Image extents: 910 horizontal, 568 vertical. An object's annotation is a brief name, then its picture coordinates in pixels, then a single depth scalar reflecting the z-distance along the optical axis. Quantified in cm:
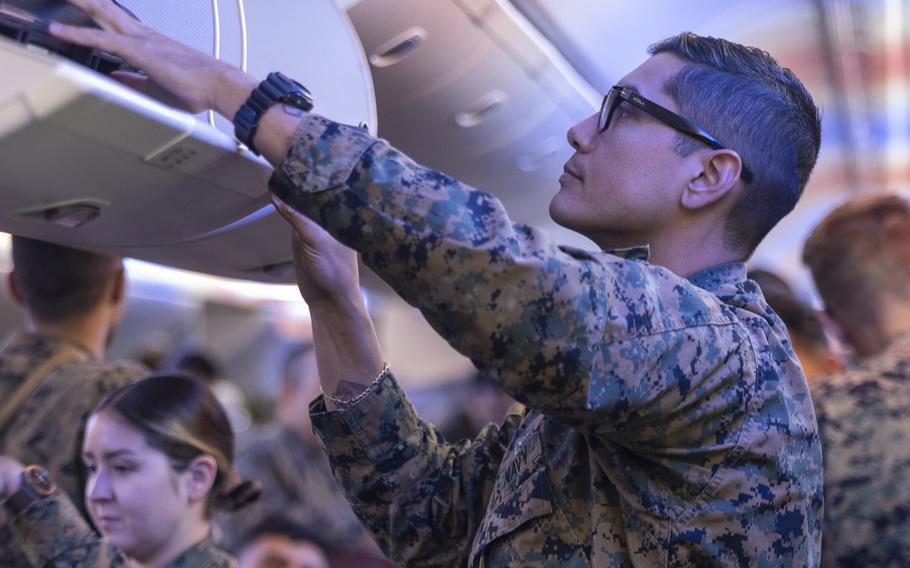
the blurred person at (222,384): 488
